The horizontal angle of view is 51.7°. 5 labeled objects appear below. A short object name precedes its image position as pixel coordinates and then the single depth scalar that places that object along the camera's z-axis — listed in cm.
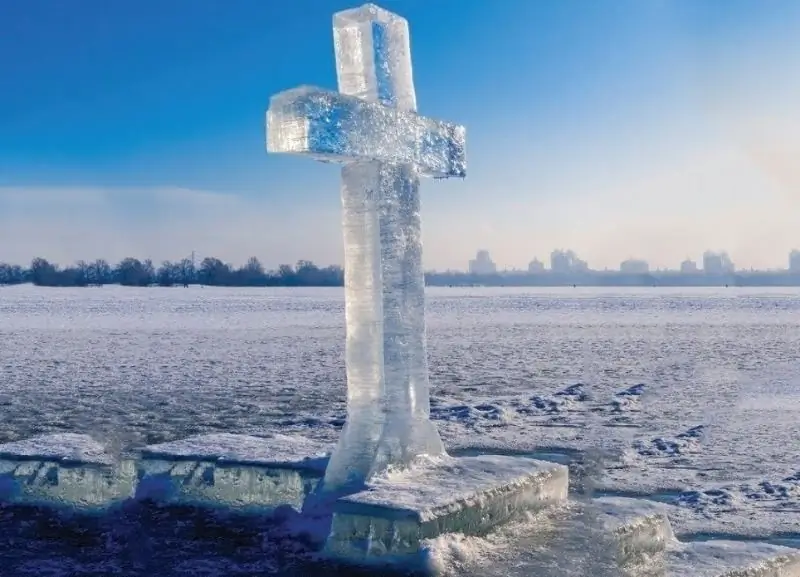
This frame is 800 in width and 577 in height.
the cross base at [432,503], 331
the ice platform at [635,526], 365
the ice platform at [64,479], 453
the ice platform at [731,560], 348
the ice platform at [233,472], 416
